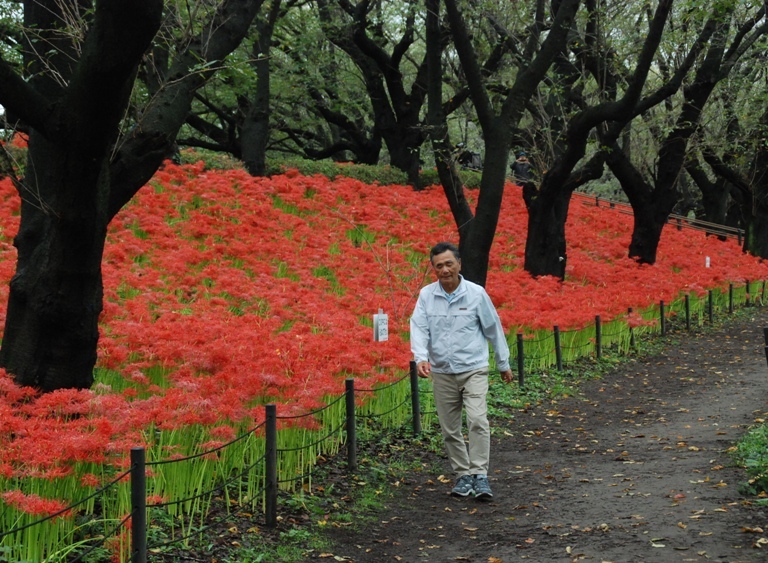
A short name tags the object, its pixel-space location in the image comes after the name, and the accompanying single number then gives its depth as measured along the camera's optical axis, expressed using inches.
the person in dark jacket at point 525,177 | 679.7
